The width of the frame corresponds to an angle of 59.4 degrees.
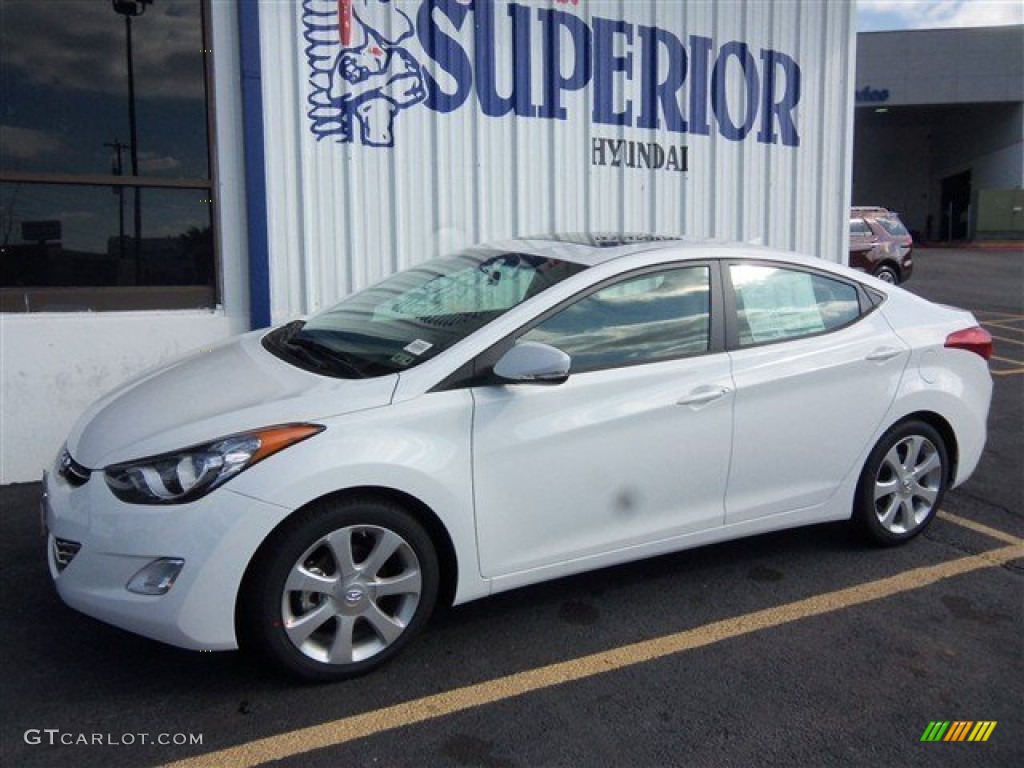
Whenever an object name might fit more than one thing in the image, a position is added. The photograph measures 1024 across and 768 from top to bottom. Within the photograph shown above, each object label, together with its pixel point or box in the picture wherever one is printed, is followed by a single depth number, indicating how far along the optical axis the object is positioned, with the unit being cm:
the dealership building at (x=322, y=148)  547
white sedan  284
